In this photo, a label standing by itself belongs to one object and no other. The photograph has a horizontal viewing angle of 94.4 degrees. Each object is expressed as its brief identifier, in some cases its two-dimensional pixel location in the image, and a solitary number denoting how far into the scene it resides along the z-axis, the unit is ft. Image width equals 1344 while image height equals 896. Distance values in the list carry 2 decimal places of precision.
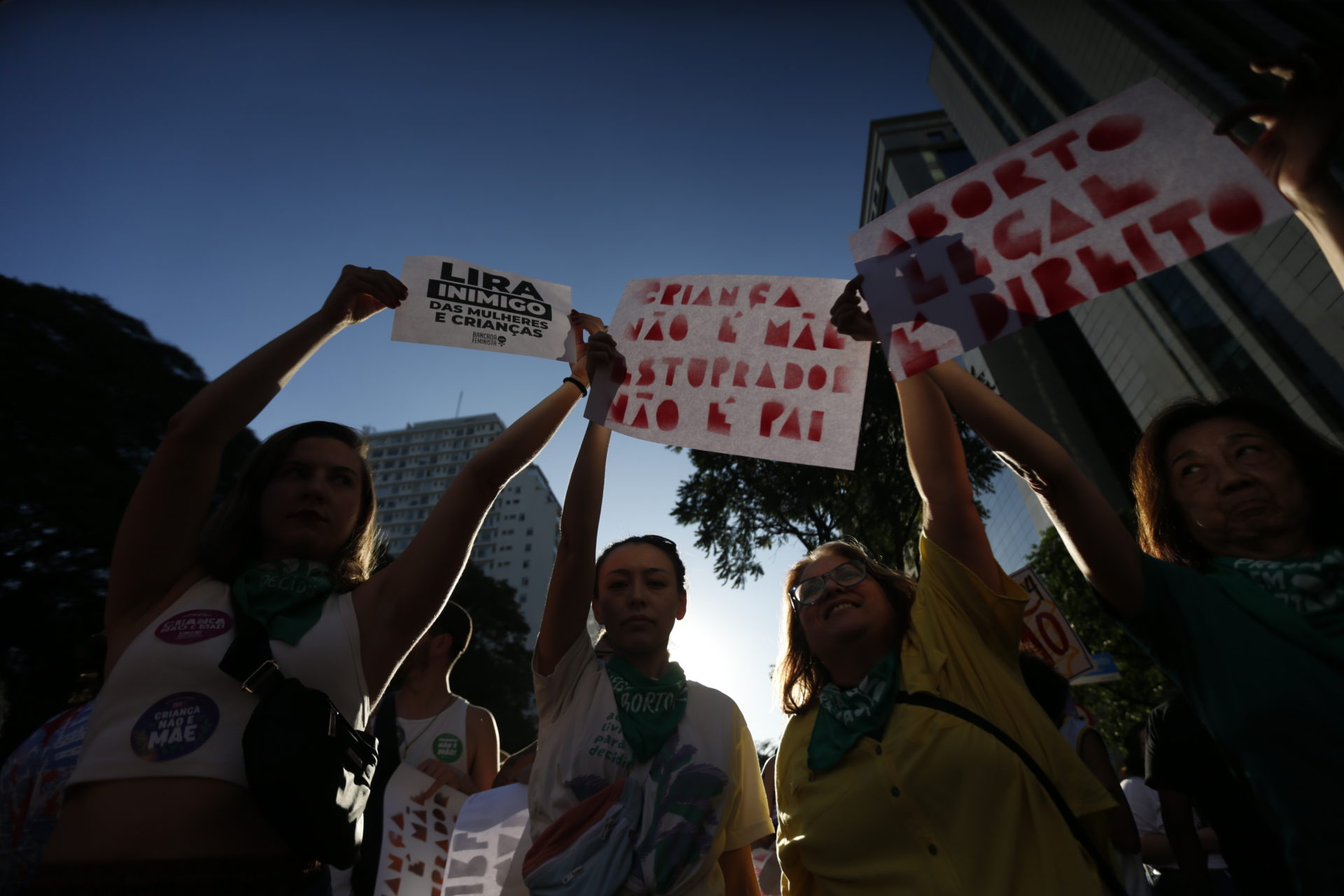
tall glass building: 40.24
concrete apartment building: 248.73
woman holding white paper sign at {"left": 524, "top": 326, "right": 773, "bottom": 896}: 6.27
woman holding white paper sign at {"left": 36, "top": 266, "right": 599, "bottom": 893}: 3.96
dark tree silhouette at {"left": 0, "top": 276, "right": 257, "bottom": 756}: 39.70
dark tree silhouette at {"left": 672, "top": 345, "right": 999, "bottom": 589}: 38.27
